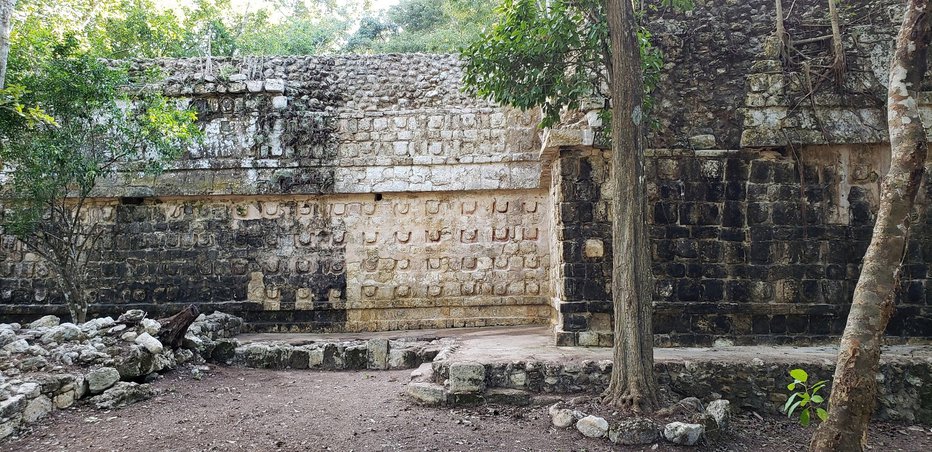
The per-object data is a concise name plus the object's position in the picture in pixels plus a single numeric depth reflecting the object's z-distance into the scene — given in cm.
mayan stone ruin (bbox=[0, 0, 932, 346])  930
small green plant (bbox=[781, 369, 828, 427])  406
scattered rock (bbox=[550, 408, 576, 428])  513
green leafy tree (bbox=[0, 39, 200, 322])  753
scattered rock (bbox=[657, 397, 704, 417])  501
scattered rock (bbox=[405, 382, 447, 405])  576
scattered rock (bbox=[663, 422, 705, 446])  474
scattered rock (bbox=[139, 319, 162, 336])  686
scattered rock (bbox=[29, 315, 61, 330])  754
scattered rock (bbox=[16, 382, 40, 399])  500
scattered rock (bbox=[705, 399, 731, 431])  510
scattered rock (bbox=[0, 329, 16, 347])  616
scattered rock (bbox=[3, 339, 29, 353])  588
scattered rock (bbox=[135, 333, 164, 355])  647
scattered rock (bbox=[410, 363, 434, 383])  621
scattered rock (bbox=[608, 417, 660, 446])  477
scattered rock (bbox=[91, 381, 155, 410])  555
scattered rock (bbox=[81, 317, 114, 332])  679
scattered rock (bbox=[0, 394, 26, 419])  470
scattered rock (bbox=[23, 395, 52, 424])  496
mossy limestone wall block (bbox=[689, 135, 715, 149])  711
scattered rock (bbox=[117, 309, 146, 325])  708
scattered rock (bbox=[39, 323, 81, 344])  641
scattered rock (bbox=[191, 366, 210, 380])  679
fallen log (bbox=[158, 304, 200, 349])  699
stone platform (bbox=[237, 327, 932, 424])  571
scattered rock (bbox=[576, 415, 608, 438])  490
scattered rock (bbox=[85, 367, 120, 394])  567
